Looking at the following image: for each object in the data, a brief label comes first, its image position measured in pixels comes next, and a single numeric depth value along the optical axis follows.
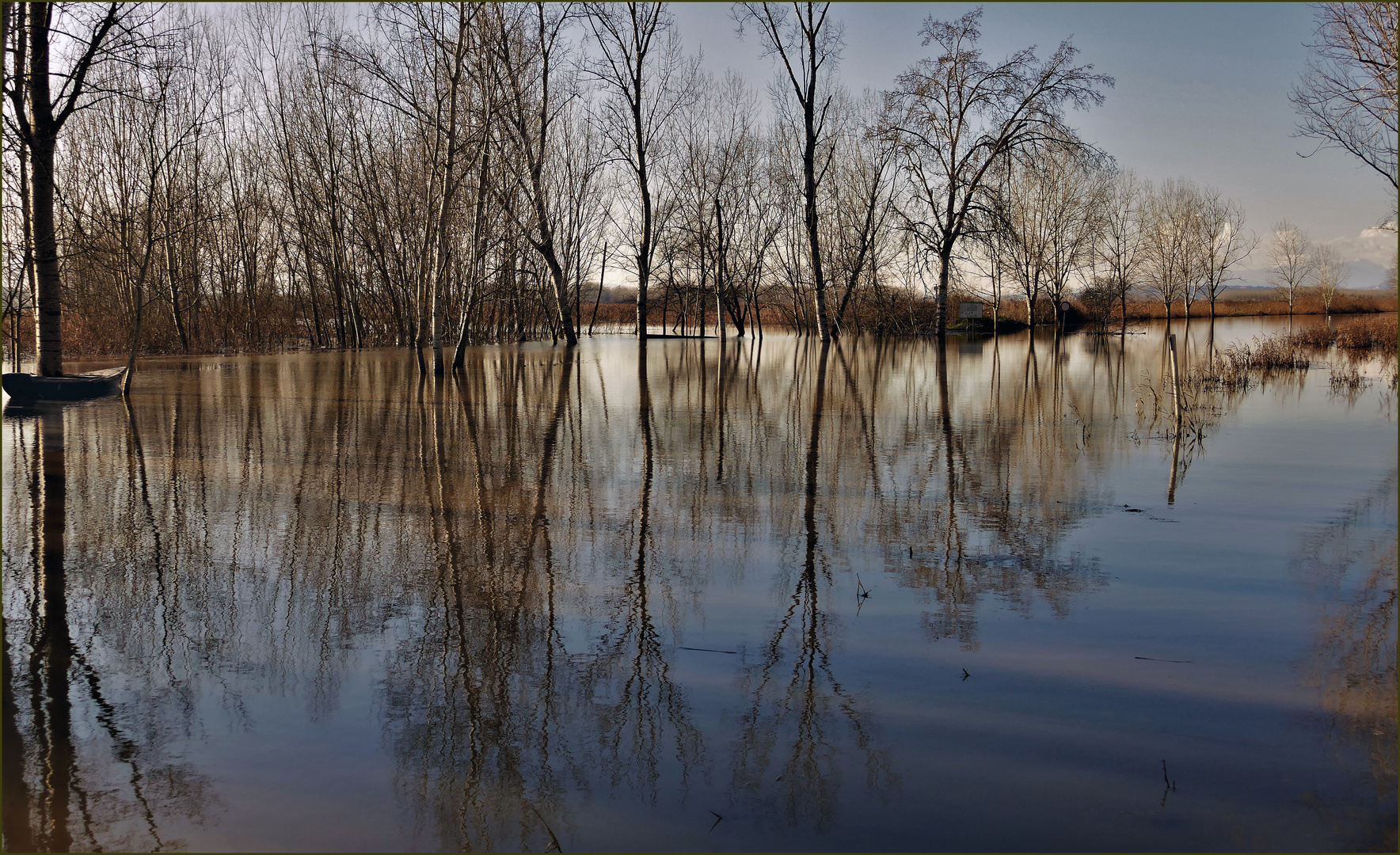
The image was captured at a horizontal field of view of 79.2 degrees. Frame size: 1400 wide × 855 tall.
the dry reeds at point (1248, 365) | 15.73
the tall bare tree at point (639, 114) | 26.95
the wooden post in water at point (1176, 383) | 9.10
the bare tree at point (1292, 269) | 62.31
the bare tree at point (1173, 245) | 52.34
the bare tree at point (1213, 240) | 54.09
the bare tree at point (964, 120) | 28.08
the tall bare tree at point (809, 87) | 26.28
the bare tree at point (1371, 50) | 15.25
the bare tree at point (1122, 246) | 47.59
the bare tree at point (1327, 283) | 61.78
